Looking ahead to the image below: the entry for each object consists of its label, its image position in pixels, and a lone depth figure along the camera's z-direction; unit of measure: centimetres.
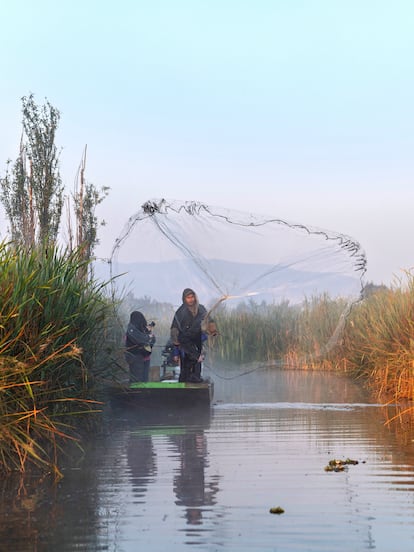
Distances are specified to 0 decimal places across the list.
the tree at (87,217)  2408
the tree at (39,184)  2489
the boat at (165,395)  1886
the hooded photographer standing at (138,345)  2119
